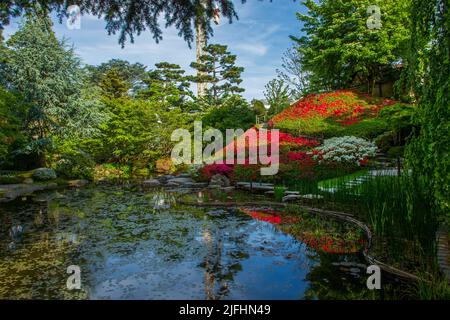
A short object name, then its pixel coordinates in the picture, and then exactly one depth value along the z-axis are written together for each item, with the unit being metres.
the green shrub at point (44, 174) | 18.44
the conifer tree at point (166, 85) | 32.28
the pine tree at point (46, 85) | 19.84
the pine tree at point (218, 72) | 32.88
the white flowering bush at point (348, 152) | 13.12
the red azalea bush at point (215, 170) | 16.06
